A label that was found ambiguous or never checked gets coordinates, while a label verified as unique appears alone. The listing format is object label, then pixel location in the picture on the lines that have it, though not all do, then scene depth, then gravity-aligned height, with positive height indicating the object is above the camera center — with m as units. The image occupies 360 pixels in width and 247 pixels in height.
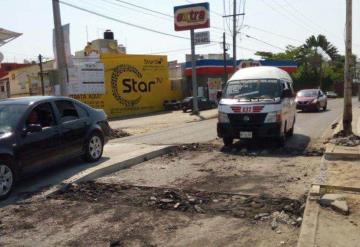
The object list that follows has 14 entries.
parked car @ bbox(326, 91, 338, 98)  69.56 -4.06
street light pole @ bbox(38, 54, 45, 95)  37.08 -0.13
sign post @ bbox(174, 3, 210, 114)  32.19 +3.65
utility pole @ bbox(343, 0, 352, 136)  12.25 -0.30
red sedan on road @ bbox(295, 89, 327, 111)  27.77 -1.86
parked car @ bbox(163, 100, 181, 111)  41.97 -2.83
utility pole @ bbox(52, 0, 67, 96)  17.84 +1.08
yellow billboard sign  37.34 -1.00
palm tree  75.69 +3.48
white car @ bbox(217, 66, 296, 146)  12.20 -0.96
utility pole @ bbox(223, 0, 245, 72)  39.84 +3.44
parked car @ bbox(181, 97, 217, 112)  37.31 -2.59
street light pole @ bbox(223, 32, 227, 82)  44.59 +1.01
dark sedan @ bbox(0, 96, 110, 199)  7.61 -1.04
